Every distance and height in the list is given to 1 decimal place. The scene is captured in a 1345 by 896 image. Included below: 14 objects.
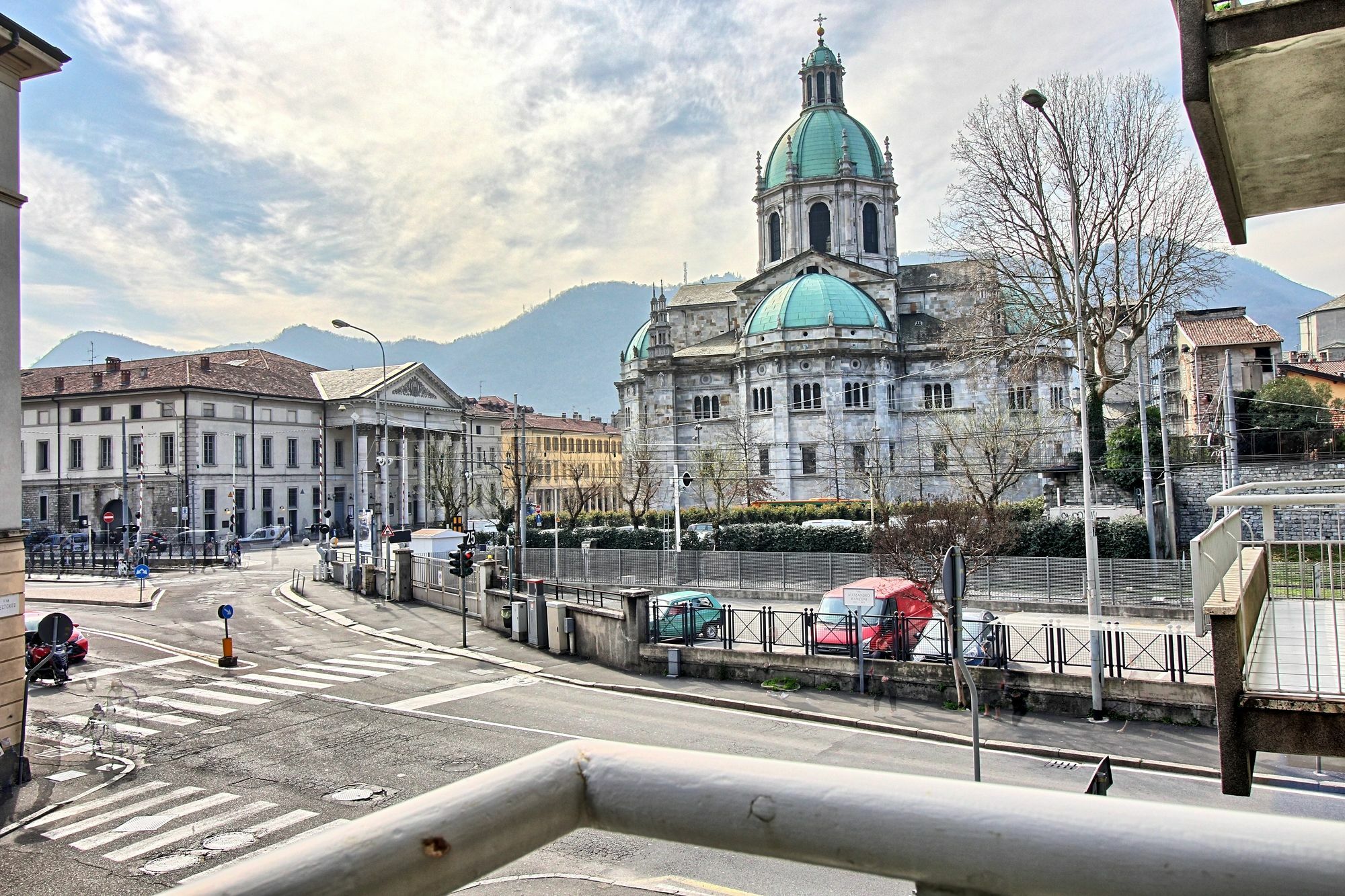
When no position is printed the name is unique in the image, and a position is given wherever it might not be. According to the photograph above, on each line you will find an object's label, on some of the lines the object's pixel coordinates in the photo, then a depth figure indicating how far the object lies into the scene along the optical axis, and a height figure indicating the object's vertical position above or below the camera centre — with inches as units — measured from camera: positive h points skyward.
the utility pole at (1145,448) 1243.2 +25.8
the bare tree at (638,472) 2522.1 +36.3
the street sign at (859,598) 887.1 -120.8
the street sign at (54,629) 738.2 -103.8
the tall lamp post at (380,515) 1556.3 -56.1
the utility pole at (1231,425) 1285.7 +56.4
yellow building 3976.4 +171.1
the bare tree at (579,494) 2196.1 -24.4
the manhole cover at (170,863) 451.8 -185.7
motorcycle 899.4 -158.0
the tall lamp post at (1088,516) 717.3 -40.7
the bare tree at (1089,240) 1359.5 +364.6
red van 880.9 -148.3
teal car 991.8 -150.2
